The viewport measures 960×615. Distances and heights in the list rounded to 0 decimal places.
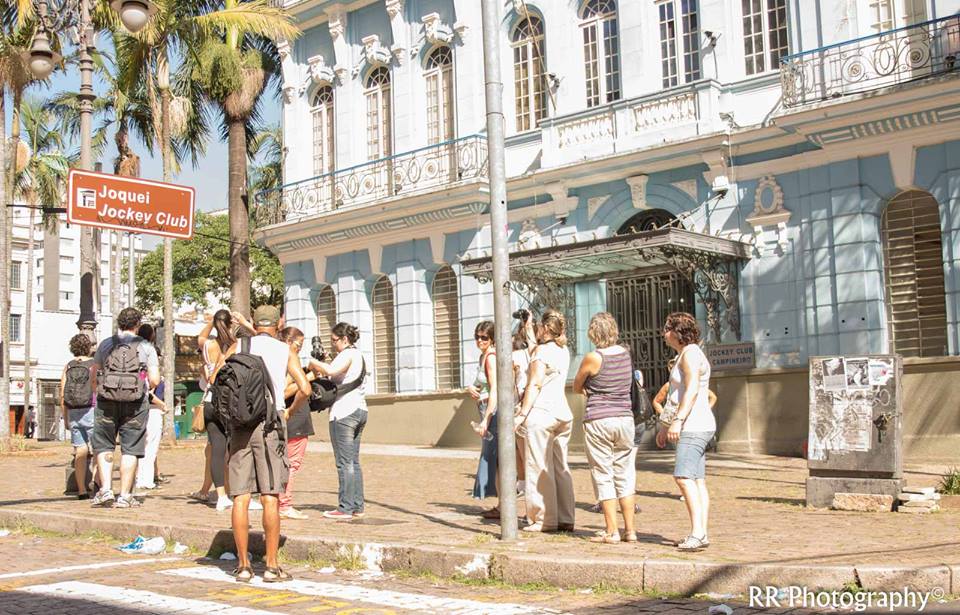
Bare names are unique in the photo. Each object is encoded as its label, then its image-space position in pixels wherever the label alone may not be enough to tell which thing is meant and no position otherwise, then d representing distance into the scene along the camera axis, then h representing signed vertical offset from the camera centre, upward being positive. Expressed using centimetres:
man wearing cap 701 -40
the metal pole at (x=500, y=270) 789 +105
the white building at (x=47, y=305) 5378 +740
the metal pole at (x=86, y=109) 1347 +398
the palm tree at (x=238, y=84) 2152 +683
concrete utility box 970 -24
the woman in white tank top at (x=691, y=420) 736 -10
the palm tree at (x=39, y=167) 3953 +961
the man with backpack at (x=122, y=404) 1032 +19
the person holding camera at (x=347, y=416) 927 +0
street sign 997 +208
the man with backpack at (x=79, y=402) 1135 +24
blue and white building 1579 +393
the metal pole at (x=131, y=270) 3624 +541
